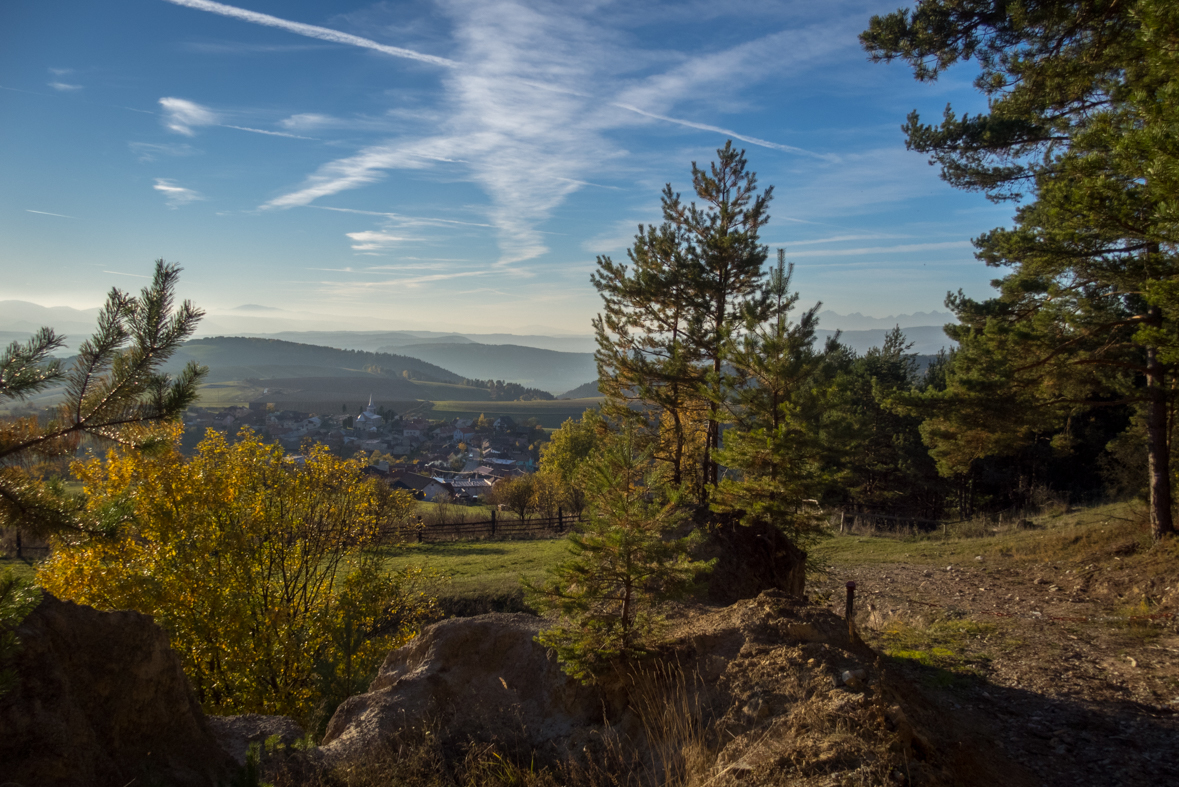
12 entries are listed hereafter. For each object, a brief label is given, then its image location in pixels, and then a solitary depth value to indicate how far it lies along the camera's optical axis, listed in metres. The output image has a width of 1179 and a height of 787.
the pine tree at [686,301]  14.31
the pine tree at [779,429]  9.36
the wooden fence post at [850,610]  6.95
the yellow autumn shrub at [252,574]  10.90
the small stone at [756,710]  4.78
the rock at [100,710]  4.28
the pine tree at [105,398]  4.22
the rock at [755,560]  10.49
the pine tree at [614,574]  5.68
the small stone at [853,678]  4.76
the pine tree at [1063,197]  6.52
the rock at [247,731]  6.06
